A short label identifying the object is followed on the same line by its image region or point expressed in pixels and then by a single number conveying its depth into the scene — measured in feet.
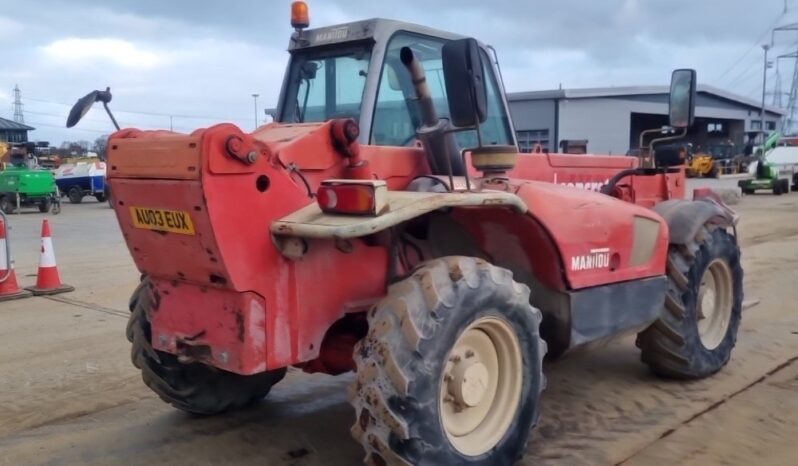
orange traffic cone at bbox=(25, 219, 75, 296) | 28.66
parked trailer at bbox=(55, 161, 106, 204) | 91.40
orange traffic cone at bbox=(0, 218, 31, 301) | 27.86
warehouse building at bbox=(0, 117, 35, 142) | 131.54
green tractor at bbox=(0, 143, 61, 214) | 77.41
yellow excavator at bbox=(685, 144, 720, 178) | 138.21
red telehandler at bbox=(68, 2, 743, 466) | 10.25
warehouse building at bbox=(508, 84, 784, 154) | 107.04
